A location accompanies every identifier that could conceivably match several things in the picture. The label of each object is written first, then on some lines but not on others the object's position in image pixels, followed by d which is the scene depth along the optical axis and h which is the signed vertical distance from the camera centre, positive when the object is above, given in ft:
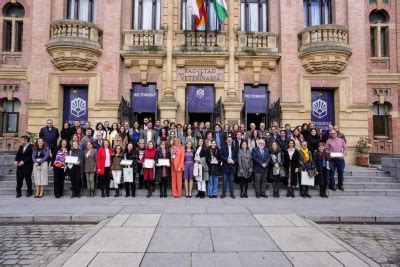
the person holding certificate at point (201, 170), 31.63 -2.38
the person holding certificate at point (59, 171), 31.23 -2.54
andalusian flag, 45.24 +22.51
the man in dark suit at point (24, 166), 31.83 -2.06
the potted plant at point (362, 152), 45.44 -0.39
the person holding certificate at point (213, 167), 31.56 -2.03
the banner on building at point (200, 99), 49.42 +8.72
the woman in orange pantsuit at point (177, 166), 31.86 -1.95
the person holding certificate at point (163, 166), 31.53 -1.96
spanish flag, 45.32 +22.34
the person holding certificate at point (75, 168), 31.35 -2.20
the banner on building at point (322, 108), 50.14 +7.41
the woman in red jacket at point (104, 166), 31.65 -1.98
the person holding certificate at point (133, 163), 31.86 -1.64
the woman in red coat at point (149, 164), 31.62 -1.72
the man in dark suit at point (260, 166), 31.81 -1.91
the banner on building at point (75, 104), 48.24 +7.60
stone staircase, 33.63 -4.47
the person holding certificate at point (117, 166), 31.81 -1.98
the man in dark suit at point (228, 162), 31.55 -1.45
